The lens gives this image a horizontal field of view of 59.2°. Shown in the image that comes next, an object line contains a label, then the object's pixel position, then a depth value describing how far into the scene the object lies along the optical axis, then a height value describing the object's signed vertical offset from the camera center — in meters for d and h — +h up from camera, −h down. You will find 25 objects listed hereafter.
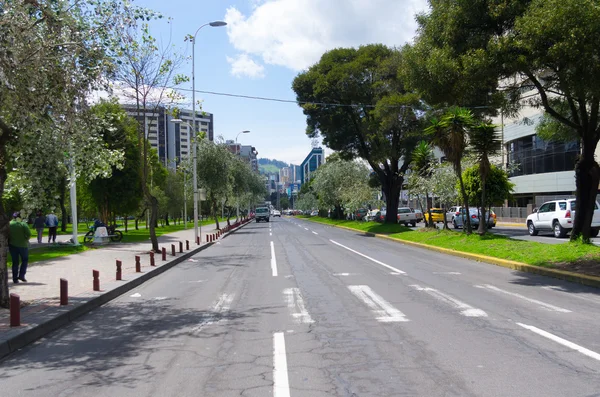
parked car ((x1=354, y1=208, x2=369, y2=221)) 59.31 -0.77
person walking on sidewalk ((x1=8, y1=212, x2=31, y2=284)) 12.45 -0.71
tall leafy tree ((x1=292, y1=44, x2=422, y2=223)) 32.47 +6.46
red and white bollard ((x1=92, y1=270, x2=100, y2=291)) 11.33 -1.53
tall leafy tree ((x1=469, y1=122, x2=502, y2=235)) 20.09 +2.37
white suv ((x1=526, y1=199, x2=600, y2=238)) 23.20 -0.70
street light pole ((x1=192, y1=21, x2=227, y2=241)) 28.80 +3.89
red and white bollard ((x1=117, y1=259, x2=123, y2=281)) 13.13 -1.55
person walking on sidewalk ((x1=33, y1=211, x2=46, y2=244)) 29.45 -0.72
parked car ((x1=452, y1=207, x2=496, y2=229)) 32.72 -0.98
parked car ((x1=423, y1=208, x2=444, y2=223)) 44.78 -0.93
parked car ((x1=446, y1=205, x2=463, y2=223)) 34.52 -0.52
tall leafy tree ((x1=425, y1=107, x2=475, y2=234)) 20.53 +2.87
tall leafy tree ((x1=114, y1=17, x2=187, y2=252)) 19.77 +4.44
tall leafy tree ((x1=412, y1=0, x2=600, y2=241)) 10.95 +3.42
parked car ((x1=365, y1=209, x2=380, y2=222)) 54.49 -0.93
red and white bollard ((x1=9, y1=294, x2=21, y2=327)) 7.70 -1.46
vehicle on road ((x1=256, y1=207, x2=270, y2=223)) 77.56 -0.91
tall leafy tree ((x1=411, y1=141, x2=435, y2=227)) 28.73 +2.29
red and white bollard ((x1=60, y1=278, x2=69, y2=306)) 9.51 -1.49
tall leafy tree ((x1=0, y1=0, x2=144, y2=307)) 8.64 +2.28
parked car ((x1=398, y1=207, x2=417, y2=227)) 43.98 -0.87
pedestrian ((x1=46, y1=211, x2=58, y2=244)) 28.27 -0.70
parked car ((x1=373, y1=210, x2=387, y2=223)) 49.44 -1.03
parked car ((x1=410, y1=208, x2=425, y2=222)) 49.15 -1.00
